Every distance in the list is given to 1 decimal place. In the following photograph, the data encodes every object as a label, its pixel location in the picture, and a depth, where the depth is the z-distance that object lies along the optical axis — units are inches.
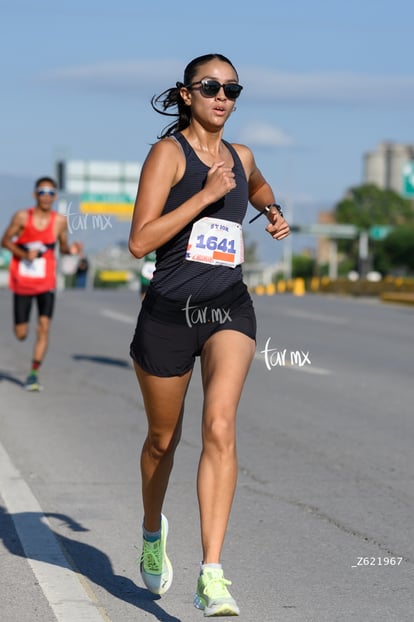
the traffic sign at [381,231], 4156.0
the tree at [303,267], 6274.6
